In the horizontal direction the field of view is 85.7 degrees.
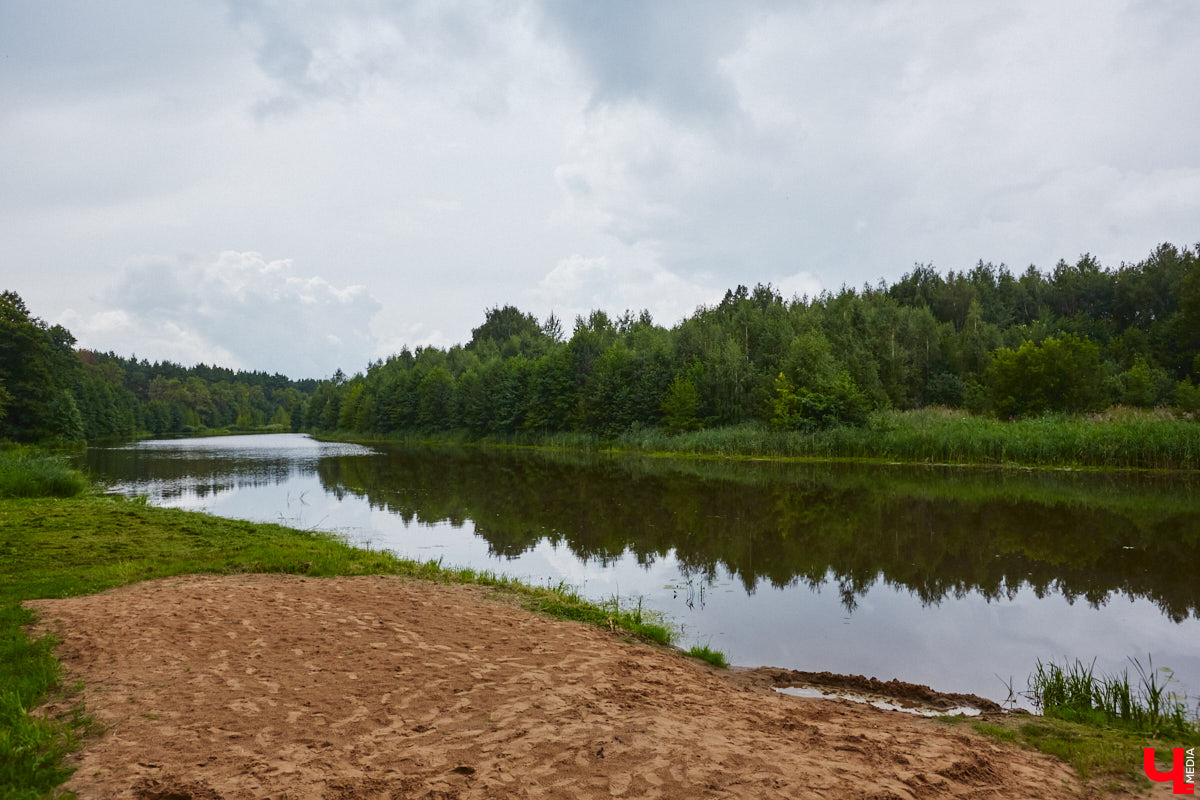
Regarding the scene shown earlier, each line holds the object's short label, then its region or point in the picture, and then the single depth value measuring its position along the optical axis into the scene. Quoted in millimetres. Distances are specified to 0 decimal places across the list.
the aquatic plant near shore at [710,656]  7573
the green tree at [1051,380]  38750
